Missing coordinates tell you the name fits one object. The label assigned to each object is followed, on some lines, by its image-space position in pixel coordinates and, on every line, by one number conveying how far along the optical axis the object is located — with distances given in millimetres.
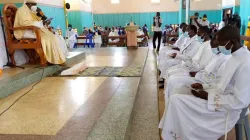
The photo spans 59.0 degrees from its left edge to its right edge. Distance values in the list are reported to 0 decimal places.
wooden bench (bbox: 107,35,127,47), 8995
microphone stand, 3929
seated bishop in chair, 3854
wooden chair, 3820
